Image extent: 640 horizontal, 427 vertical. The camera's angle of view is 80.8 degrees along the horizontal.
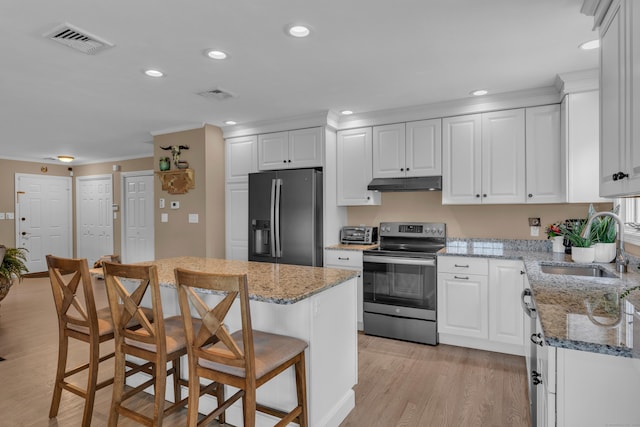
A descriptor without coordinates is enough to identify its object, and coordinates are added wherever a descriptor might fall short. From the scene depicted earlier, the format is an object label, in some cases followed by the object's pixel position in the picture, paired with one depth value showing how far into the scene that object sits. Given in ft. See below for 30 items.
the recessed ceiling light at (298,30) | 7.23
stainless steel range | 11.56
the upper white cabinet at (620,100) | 4.61
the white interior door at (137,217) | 21.75
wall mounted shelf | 15.24
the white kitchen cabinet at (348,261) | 12.76
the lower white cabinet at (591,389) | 3.64
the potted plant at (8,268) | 13.39
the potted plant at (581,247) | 8.90
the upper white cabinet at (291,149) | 13.64
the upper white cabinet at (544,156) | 10.72
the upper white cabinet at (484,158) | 11.30
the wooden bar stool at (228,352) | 5.00
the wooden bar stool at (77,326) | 6.73
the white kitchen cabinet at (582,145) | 9.76
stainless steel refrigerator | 13.10
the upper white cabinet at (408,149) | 12.46
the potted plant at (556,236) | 10.59
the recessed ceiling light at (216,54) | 8.25
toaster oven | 14.11
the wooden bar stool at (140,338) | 5.82
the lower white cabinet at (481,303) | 10.53
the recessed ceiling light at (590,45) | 7.86
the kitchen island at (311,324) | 6.45
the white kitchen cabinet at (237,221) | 15.11
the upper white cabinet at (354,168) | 13.61
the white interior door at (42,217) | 23.97
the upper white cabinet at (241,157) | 14.99
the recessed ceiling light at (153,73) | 9.37
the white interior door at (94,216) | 24.71
